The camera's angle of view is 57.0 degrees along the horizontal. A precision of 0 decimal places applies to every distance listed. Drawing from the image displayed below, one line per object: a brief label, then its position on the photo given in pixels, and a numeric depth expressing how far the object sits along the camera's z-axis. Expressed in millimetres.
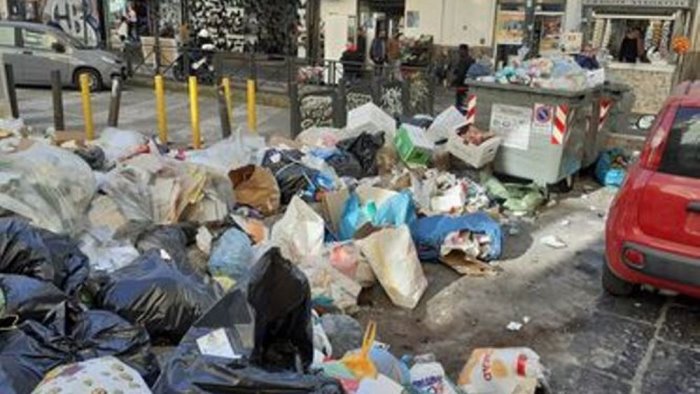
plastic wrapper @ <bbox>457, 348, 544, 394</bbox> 2875
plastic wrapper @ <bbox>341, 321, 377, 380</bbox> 2422
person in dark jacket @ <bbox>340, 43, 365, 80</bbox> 12633
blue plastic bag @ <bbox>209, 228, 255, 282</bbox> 4145
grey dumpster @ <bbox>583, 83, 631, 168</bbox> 7426
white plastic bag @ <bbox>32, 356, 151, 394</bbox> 1794
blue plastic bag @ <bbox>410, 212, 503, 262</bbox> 4961
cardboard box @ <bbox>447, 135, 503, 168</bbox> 6723
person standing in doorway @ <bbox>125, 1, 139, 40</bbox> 19959
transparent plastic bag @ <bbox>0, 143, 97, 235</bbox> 3855
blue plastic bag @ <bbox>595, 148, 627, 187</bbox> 7535
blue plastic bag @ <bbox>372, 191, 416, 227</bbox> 5084
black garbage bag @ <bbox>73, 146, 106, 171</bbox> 5242
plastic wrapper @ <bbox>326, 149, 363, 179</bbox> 6348
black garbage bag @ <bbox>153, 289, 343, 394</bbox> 1853
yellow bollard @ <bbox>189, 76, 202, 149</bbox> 8047
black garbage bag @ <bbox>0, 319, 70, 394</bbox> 2104
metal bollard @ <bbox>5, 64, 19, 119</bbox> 8727
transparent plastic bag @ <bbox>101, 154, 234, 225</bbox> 4605
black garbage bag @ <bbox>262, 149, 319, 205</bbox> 5711
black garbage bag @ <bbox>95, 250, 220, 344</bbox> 3035
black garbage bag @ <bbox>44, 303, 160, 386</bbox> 2428
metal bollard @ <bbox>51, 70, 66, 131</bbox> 8258
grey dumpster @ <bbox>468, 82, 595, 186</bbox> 6578
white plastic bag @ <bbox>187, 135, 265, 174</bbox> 5715
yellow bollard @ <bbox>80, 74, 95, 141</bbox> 8148
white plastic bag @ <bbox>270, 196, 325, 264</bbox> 4469
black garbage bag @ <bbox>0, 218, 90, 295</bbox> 3020
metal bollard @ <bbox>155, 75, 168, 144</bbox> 8359
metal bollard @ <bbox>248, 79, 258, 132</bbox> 8477
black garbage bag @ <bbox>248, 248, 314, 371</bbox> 2145
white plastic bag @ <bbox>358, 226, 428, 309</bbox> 4305
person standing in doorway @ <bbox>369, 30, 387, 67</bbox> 15203
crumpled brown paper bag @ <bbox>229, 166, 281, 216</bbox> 5449
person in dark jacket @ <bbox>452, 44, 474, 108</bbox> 10719
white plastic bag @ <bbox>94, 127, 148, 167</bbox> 5617
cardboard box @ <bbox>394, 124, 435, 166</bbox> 6898
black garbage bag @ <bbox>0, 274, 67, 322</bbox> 2564
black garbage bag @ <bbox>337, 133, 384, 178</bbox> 6641
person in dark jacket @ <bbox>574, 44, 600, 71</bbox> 8031
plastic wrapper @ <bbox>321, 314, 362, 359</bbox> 3367
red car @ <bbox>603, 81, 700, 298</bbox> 3820
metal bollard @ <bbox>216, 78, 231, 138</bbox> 8320
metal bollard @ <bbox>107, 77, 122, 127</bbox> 8344
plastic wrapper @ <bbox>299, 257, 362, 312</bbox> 4003
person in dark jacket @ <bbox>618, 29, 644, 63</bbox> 13781
